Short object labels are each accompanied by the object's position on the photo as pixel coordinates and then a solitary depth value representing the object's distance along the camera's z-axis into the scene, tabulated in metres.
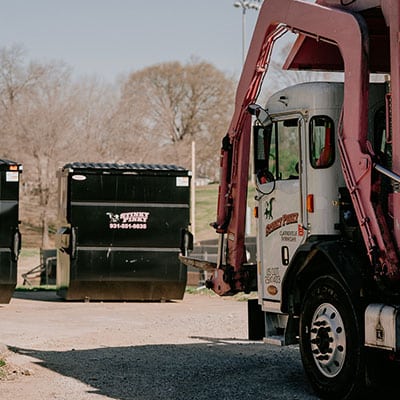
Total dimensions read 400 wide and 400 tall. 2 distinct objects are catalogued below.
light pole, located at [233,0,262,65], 58.72
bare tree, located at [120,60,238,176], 77.44
